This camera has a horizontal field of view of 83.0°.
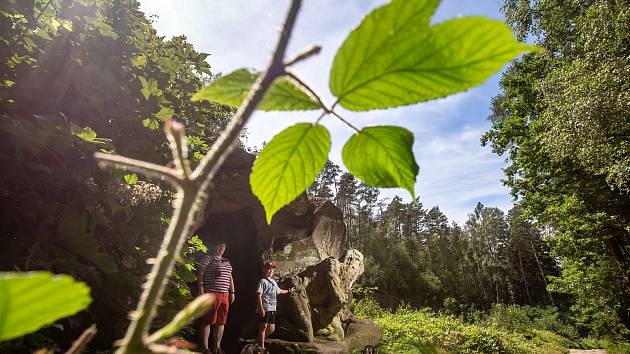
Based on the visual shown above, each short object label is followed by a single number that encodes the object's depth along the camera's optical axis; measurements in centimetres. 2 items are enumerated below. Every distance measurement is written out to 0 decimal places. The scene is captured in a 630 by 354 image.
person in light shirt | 658
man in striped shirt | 566
